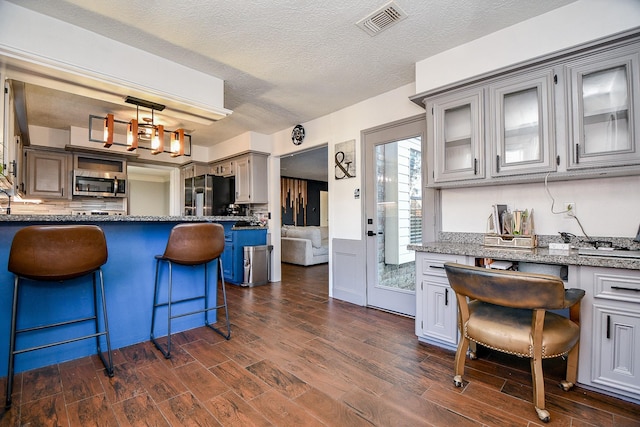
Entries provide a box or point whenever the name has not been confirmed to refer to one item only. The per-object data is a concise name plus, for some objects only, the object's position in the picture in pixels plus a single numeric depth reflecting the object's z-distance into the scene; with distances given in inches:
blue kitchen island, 77.4
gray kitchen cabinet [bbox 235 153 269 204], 195.6
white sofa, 252.2
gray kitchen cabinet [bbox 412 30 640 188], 73.4
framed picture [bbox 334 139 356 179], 146.9
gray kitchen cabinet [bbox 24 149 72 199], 173.0
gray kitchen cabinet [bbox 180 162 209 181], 238.1
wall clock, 176.1
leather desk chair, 57.1
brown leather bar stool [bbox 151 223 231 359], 91.3
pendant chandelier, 117.6
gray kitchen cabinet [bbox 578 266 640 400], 63.7
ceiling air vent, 81.6
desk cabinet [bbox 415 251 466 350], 90.2
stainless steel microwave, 185.2
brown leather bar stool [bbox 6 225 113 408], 67.1
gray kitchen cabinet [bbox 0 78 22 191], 98.3
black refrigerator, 210.7
